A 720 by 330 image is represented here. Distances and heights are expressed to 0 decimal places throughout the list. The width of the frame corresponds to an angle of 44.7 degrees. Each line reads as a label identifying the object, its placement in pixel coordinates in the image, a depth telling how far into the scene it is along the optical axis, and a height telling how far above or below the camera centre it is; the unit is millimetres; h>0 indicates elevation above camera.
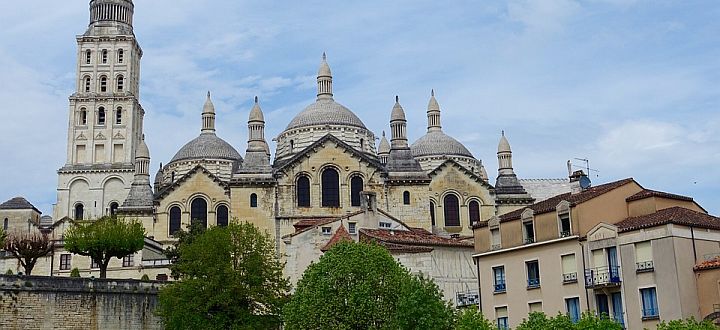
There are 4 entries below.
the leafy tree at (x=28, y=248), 50844 +6747
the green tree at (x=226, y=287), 40469 +3222
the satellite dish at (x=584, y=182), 41531 +7453
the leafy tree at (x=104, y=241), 48906 +6675
